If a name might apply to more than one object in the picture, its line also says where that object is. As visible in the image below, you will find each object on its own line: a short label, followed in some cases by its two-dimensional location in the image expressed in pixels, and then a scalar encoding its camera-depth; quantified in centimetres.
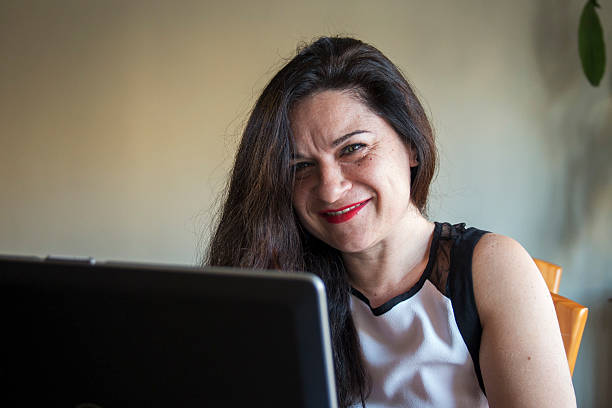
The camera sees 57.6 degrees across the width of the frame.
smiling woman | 104
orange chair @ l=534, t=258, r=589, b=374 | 118
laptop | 48
